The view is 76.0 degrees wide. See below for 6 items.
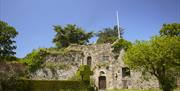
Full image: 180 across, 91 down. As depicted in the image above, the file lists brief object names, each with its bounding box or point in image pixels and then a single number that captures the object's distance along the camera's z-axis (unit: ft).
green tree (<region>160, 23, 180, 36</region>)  53.53
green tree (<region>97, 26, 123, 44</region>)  80.83
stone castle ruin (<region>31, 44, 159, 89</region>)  45.91
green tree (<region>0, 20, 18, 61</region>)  51.10
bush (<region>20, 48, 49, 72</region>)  47.20
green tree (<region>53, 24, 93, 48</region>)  69.24
